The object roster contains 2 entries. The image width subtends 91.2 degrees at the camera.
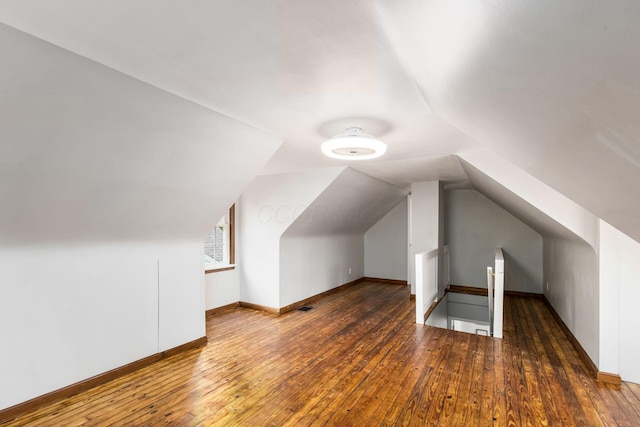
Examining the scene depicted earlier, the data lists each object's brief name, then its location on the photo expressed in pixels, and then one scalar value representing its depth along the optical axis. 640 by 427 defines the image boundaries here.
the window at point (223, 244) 4.99
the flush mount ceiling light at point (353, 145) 2.53
